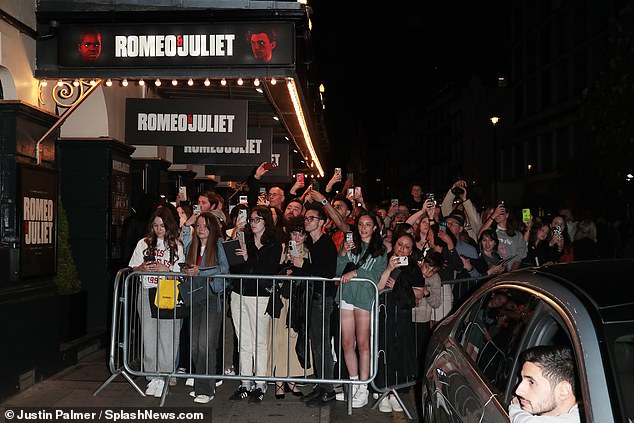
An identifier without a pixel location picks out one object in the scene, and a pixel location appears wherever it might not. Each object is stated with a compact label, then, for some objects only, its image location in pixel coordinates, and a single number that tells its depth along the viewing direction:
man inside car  3.32
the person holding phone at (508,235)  10.88
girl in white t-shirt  8.02
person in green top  7.61
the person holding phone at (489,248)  10.21
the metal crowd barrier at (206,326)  7.75
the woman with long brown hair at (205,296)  7.89
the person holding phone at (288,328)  7.95
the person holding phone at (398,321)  7.50
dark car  3.15
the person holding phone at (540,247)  11.04
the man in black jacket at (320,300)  7.75
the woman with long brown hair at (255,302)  7.91
